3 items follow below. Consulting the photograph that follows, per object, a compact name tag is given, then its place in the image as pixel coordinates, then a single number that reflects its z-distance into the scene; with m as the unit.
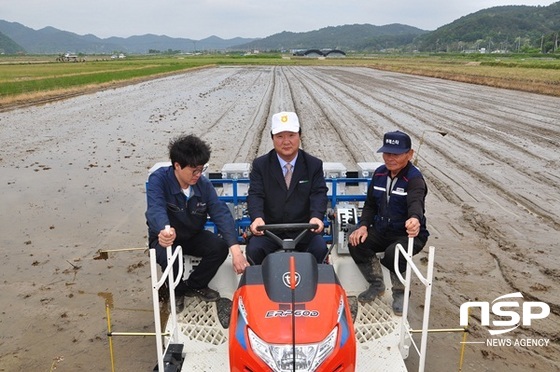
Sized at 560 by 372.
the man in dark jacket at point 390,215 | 3.59
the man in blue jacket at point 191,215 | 3.37
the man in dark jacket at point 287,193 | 3.65
